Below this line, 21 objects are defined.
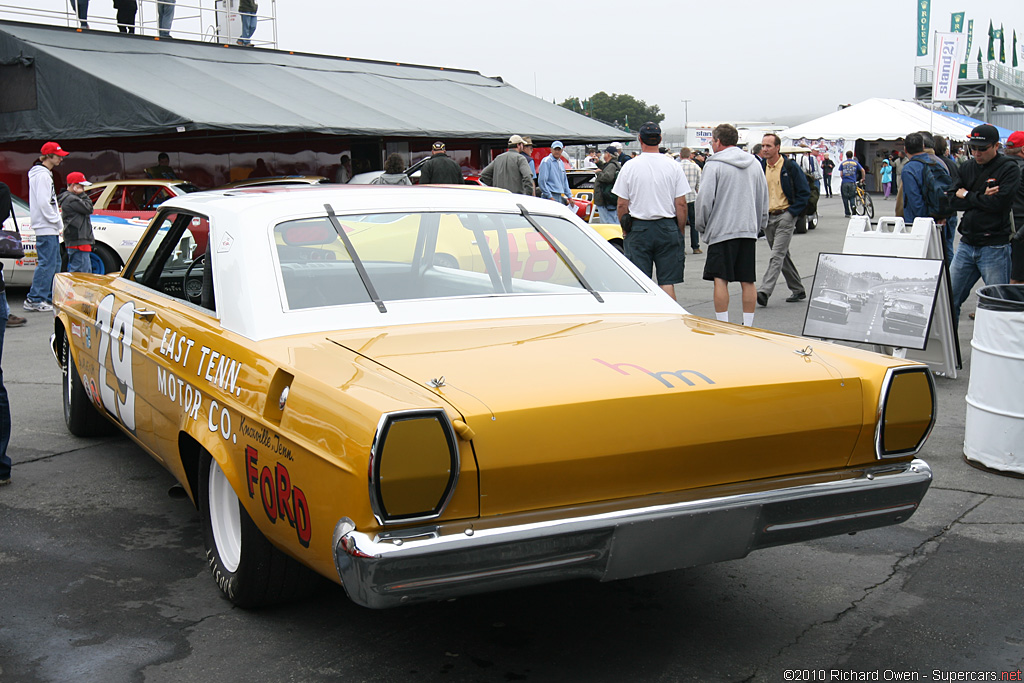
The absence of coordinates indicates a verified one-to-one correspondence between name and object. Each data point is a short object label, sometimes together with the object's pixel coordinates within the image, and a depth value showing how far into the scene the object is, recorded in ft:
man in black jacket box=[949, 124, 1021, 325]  24.79
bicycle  80.33
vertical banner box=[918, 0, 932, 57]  141.38
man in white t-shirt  26.73
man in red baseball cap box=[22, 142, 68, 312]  35.88
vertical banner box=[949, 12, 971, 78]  134.82
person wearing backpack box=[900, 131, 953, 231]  30.17
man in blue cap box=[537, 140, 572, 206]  47.60
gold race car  8.40
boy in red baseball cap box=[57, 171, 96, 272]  35.12
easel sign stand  23.43
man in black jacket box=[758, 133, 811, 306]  34.19
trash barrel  16.46
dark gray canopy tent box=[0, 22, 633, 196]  56.75
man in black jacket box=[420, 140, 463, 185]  42.96
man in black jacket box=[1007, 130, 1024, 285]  24.62
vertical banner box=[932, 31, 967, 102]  94.43
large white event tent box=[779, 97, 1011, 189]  98.73
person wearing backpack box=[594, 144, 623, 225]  48.32
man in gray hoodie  26.73
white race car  39.78
